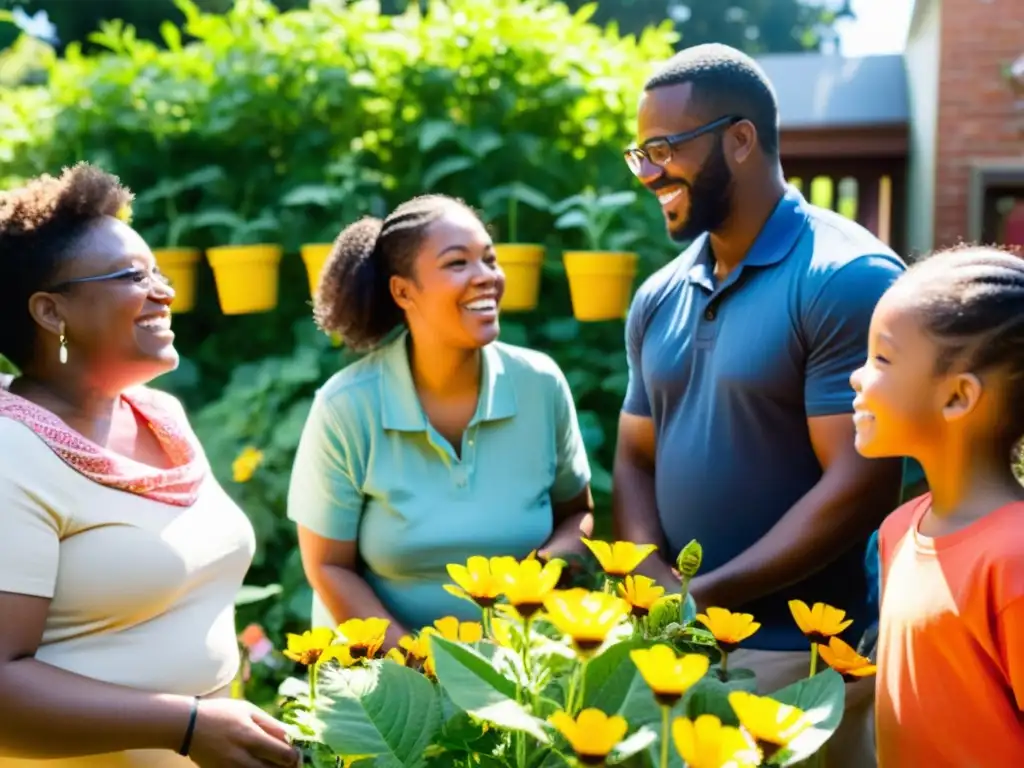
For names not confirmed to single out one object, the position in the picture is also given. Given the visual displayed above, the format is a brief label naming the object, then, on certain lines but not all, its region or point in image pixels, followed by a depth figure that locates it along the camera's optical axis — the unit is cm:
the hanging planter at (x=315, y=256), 359
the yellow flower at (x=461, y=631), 122
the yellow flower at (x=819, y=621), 119
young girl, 126
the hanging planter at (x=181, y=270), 379
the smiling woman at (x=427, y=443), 224
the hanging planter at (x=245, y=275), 371
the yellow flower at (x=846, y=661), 111
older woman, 153
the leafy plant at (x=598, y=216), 349
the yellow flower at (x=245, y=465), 363
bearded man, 191
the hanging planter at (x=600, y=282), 344
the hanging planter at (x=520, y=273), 346
